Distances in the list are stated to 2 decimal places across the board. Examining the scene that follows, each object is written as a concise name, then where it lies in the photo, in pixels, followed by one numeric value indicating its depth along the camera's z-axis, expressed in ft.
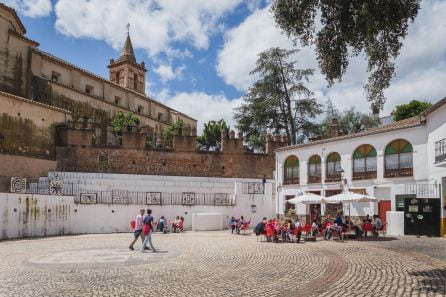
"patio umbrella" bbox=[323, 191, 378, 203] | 73.82
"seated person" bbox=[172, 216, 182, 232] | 92.12
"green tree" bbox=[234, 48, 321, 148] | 156.15
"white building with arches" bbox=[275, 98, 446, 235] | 79.51
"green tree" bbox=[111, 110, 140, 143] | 128.36
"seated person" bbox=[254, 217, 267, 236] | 69.87
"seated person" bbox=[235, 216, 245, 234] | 86.89
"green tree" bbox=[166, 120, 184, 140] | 131.30
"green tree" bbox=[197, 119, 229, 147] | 168.76
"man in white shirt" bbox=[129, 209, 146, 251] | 55.42
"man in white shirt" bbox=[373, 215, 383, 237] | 74.95
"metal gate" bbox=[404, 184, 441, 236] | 74.13
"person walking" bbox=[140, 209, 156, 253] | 54.80
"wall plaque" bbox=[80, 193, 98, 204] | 90.53
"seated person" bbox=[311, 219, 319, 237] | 73.41
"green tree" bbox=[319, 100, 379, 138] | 164.27
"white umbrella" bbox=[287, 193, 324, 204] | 78.74
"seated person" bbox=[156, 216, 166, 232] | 89.95
